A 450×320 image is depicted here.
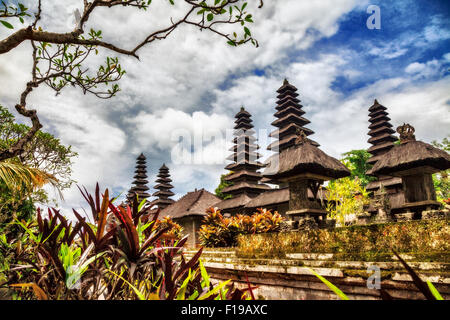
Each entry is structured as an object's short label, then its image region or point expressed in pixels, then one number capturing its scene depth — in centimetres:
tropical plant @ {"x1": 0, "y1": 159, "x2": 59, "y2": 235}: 545
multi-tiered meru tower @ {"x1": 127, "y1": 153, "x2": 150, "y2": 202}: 4369
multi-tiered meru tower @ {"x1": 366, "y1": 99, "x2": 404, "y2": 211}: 2786
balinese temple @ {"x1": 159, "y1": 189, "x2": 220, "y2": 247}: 2361
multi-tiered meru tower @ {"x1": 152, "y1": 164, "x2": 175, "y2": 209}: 4103
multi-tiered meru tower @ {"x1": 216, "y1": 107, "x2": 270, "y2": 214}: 2520
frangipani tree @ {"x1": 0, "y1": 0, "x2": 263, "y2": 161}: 289
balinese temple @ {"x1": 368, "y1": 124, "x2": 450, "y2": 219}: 864
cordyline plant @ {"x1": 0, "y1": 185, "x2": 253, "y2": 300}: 132
